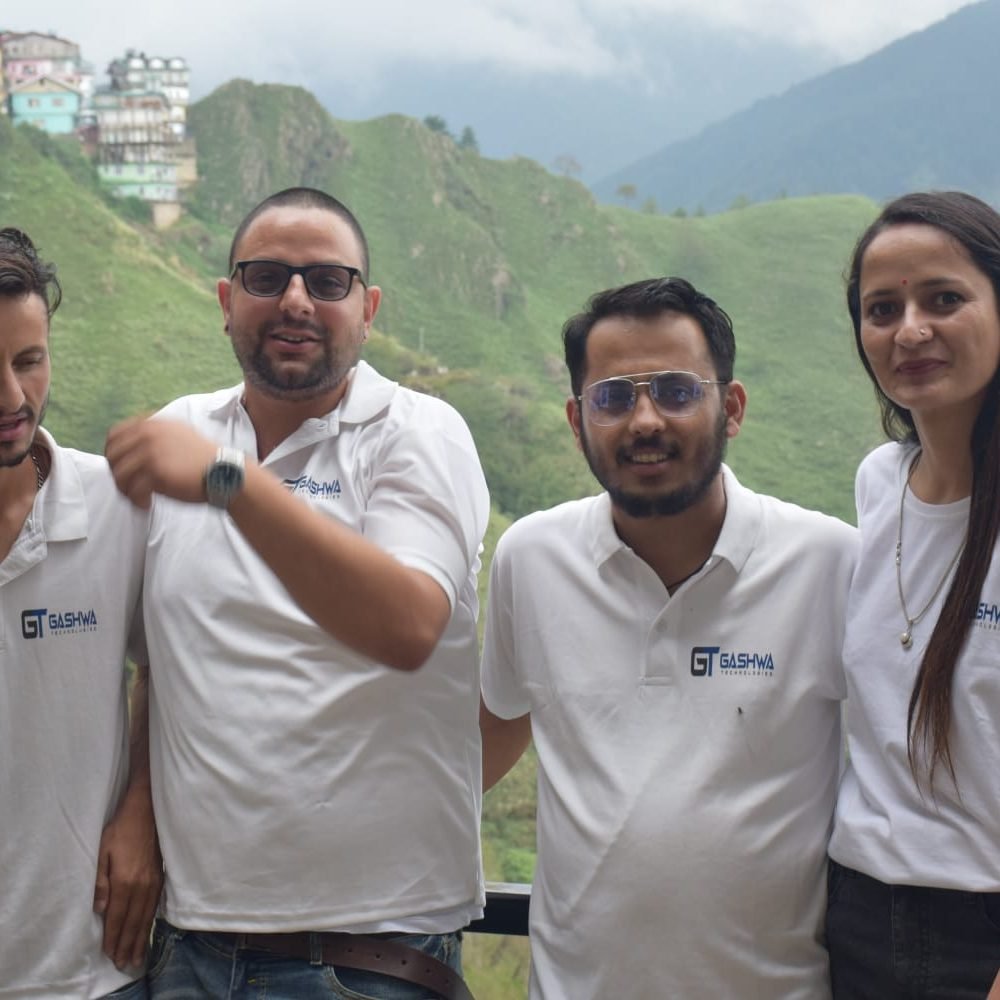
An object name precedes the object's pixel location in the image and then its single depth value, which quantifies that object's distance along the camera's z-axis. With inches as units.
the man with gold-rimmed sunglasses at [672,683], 89.4
